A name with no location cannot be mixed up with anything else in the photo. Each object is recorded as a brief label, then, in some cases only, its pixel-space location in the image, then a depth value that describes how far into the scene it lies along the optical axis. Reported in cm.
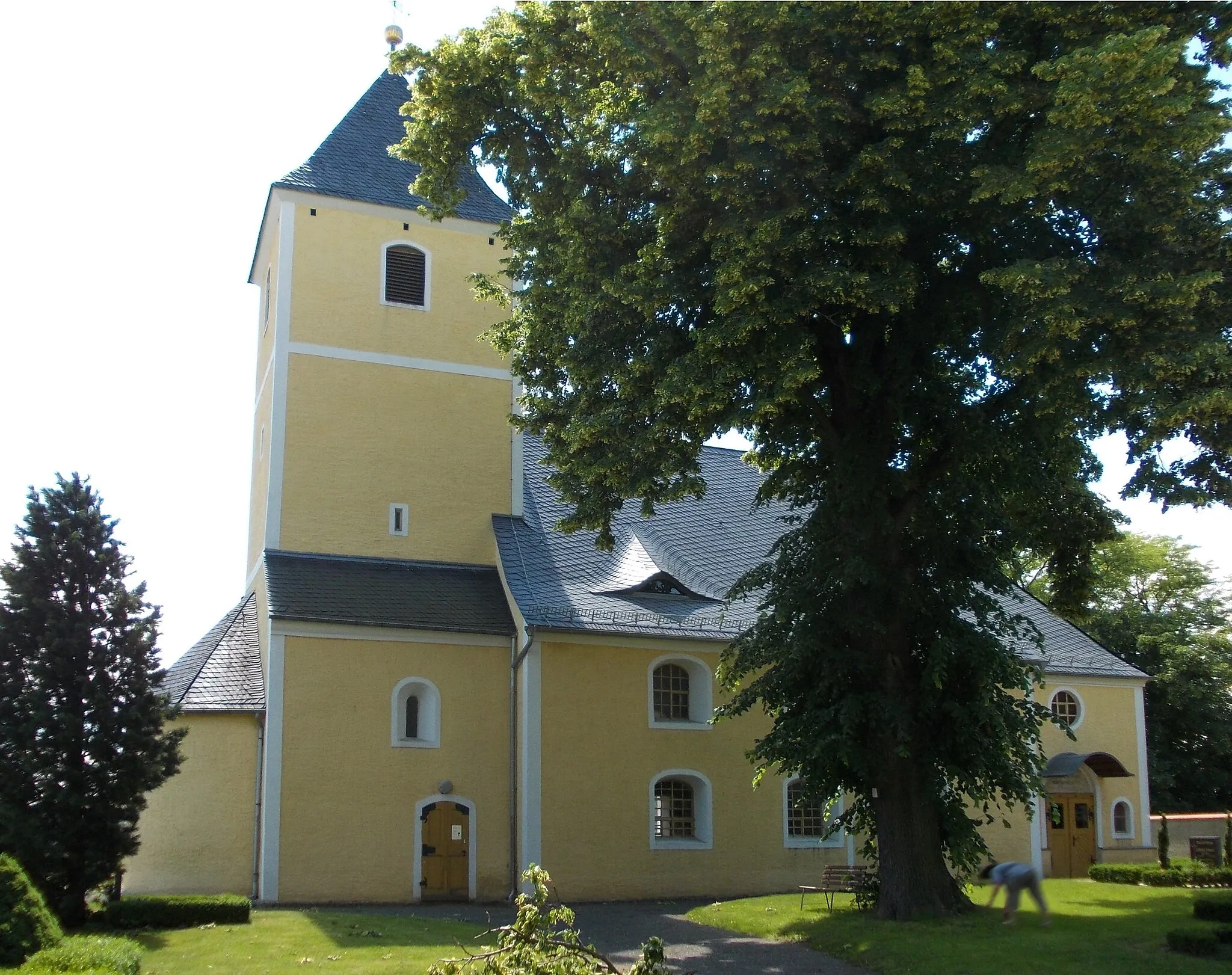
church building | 2186
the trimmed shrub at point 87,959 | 1098
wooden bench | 1845
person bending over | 1205
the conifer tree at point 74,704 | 1631
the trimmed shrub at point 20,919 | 1171
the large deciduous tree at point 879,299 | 1387
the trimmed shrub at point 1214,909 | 1645
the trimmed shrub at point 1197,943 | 1391
